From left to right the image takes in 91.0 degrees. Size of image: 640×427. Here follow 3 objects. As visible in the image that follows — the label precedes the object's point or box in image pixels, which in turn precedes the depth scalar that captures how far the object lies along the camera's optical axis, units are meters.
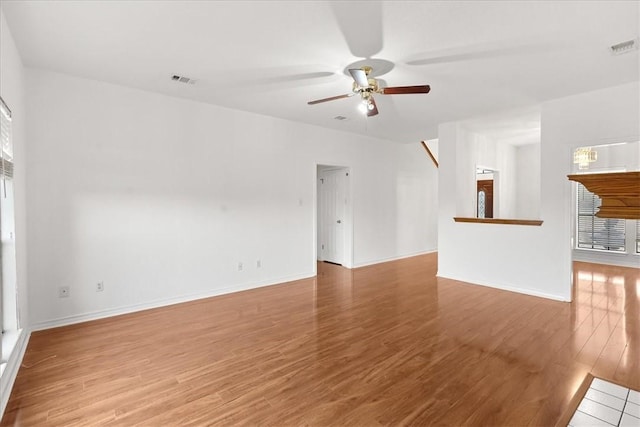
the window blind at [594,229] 6.62
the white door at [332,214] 6.44
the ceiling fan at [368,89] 2.79
